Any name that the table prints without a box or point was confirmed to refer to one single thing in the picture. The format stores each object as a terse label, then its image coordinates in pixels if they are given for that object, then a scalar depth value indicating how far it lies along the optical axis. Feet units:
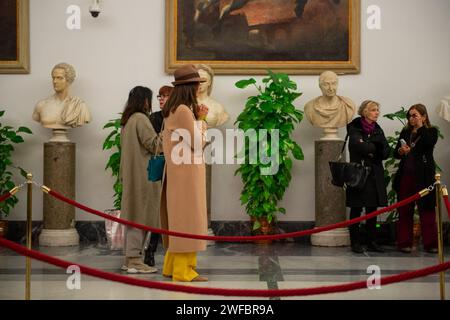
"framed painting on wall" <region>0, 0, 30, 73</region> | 37.52
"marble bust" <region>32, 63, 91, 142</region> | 35.55
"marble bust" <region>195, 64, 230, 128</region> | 35.35
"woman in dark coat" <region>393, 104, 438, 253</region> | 31.58
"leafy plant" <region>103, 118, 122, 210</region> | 35.24
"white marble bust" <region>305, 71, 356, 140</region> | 34.91
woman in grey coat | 25.77
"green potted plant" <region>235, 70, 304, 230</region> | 35.12
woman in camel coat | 23.43
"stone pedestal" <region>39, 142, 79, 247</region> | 35.27
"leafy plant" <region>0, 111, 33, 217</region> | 35.65
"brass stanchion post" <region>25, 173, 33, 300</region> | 20.26
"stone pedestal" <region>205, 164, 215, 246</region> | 35.92
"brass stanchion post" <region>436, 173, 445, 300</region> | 20.31
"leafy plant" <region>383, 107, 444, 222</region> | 35.15
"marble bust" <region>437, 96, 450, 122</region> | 35.47
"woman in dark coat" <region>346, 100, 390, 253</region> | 31.63
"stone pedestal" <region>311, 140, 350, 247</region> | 34.94
